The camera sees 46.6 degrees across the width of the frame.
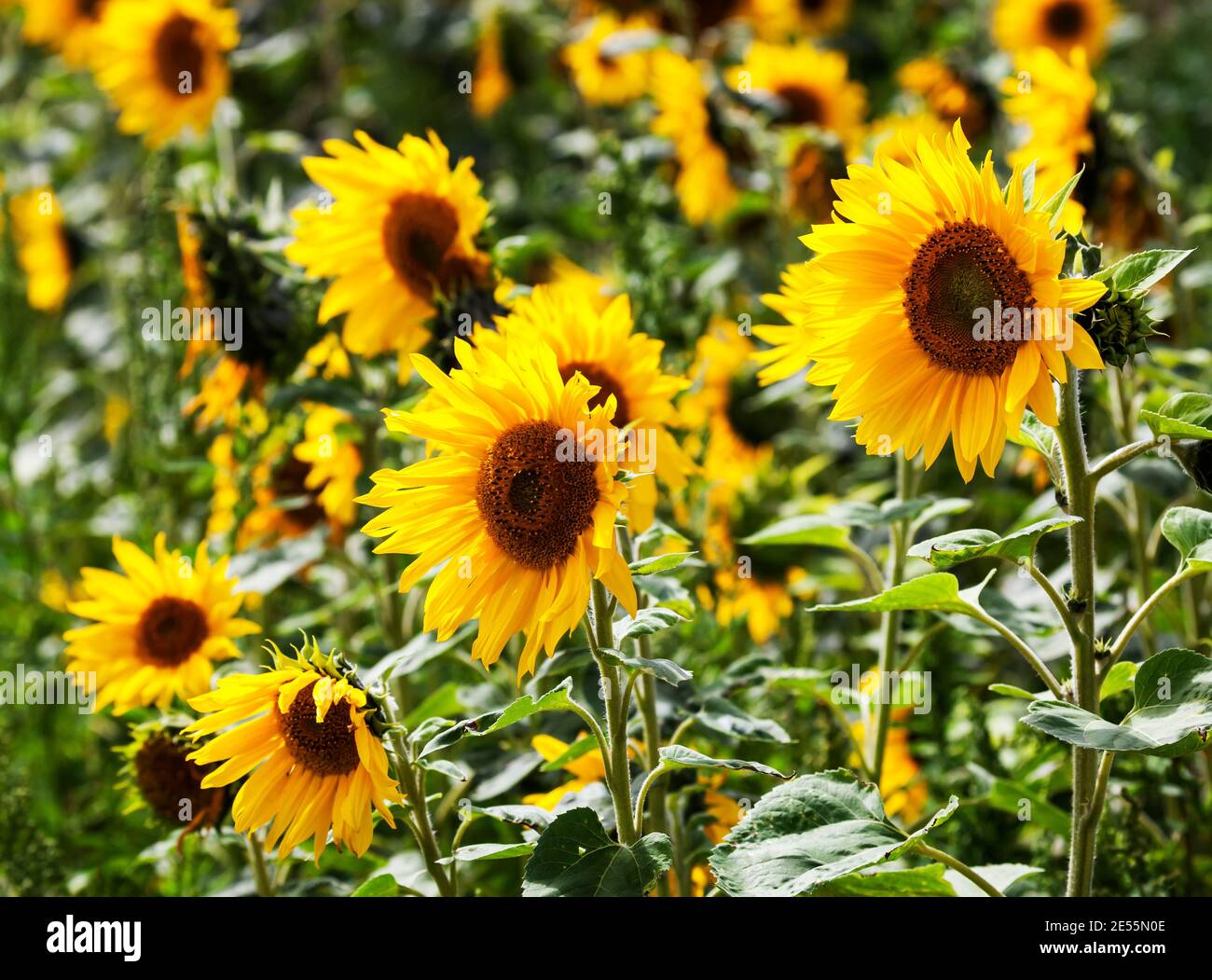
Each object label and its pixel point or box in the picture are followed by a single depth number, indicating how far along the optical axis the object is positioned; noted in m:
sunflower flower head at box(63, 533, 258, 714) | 1.80
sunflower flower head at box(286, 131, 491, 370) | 1.82
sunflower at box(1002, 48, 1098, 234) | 2.18
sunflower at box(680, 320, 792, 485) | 2.77
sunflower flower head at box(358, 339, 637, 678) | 1.33
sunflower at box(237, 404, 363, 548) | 2.15
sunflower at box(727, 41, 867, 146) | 3.12
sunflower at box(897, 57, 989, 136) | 2.96
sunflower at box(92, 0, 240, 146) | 2.84
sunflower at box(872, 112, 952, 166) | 2.21
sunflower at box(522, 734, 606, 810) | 1.69
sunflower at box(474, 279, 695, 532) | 1.64
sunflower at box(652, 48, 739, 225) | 2.96
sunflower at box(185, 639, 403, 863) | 1.39
